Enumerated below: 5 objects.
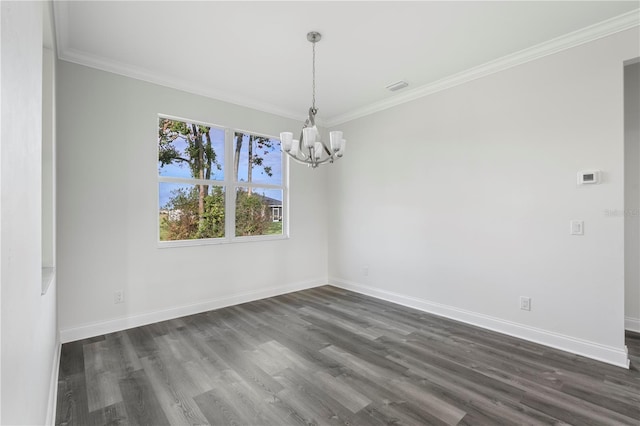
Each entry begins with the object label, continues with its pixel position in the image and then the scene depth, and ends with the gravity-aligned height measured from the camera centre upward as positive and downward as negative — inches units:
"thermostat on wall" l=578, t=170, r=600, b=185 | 101.3 +12.1
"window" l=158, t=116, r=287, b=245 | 141.9 +15.8
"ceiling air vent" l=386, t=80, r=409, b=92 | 141.8 +61.5
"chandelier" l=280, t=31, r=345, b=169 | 100.9 +25.0
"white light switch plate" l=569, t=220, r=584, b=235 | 104.6 -5.3
